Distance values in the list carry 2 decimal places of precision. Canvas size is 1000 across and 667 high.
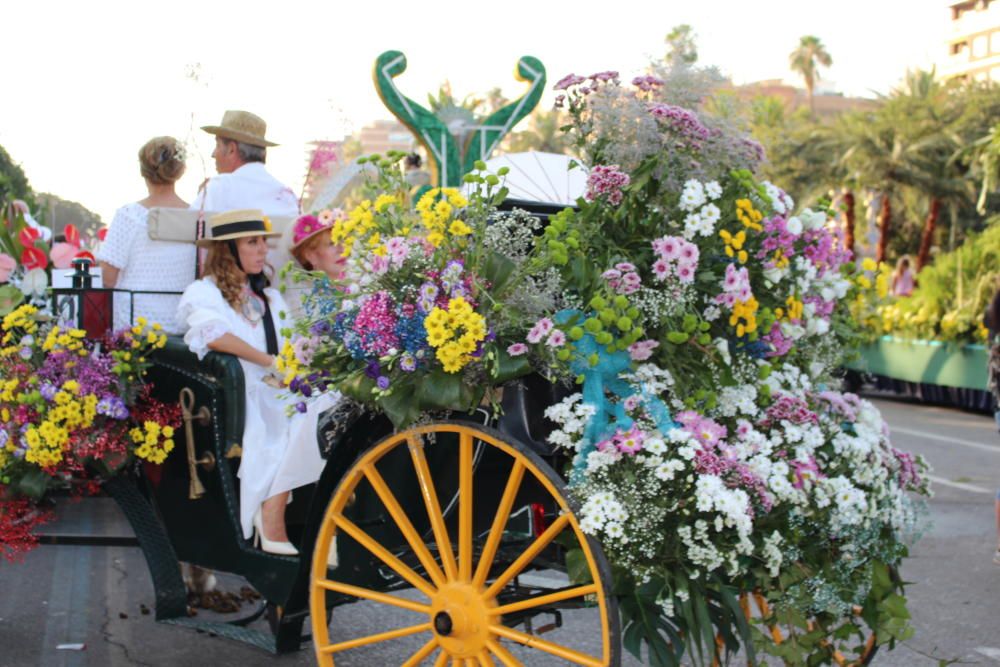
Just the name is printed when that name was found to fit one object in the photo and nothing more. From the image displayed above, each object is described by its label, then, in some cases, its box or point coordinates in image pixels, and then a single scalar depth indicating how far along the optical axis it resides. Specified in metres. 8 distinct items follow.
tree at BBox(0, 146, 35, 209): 19.42
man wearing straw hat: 5.13
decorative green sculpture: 19.59
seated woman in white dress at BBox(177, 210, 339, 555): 4.35
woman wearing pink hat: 5.09
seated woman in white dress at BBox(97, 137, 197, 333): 5.09
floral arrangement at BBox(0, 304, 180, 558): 4.45
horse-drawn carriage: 3.34
